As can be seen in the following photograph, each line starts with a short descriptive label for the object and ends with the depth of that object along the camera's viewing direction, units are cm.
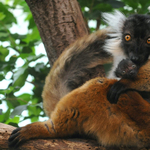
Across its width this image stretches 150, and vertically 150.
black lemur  654
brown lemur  627
